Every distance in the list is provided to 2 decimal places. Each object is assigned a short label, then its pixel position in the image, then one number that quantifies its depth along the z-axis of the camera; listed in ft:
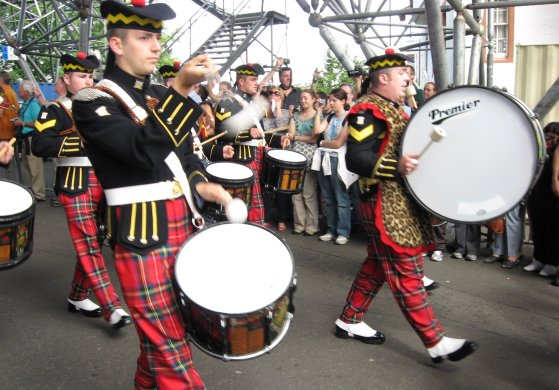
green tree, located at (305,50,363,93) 82.38
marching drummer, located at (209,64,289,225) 17.42
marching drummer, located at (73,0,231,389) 6.86
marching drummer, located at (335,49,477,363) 10.70
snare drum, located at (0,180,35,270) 11.13
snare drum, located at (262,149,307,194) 18.43
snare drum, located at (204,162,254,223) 15.64
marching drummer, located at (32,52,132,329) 13.04
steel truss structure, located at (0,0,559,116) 16.19
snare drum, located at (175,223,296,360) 6.32
